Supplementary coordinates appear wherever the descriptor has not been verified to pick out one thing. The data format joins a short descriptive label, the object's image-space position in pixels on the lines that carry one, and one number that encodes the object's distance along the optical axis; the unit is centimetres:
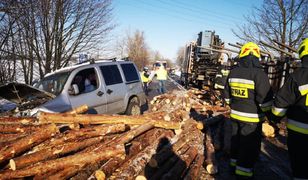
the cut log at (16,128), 473
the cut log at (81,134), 439
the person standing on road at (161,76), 1505
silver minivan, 596
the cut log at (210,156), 460
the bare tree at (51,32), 1167
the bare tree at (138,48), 5571
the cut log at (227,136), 565
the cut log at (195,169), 417
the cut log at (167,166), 406
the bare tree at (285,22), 1585
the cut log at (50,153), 368
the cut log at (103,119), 498
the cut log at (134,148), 392
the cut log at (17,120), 501
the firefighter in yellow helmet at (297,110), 330
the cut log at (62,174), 365
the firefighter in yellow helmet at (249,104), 411
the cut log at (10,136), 436
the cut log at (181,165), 396
